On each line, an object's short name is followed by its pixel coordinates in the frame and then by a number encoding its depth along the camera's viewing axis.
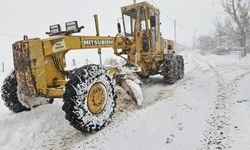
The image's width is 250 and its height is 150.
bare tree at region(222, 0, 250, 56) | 21.28
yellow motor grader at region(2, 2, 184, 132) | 2.97
